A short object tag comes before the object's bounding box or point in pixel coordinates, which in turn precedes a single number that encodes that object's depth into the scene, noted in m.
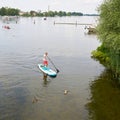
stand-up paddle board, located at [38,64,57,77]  20.88
